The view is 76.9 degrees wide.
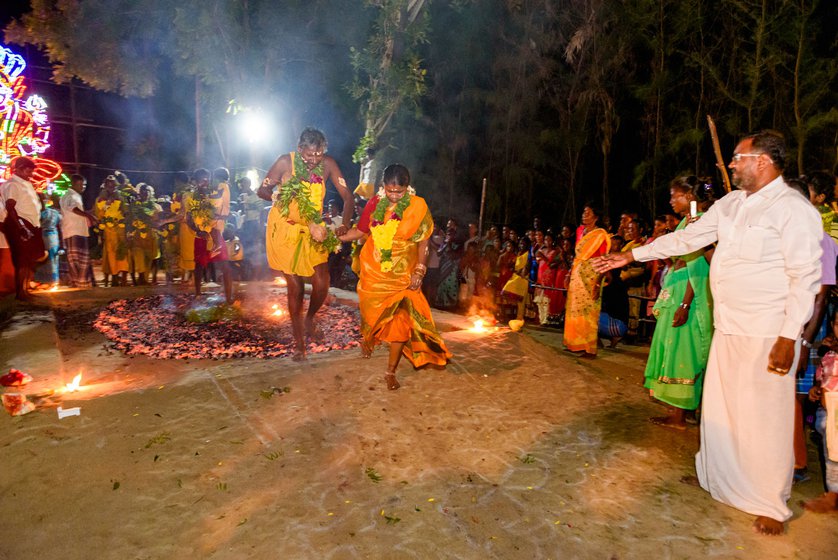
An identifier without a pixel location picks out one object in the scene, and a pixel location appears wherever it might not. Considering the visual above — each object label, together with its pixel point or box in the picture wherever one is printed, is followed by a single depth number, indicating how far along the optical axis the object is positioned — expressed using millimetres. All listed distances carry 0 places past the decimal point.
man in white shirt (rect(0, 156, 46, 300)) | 7922
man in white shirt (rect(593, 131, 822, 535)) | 3031
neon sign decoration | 16172
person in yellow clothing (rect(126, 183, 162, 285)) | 11273
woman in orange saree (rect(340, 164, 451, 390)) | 4879
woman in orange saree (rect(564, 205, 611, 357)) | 6637
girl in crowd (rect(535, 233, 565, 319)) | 10117
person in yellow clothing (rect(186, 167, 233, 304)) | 8641
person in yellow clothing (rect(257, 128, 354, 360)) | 5406
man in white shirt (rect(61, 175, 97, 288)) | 10406
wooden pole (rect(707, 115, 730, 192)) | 4684
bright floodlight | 15352
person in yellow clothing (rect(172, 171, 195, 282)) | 10625
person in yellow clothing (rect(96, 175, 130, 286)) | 11047
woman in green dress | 4398
